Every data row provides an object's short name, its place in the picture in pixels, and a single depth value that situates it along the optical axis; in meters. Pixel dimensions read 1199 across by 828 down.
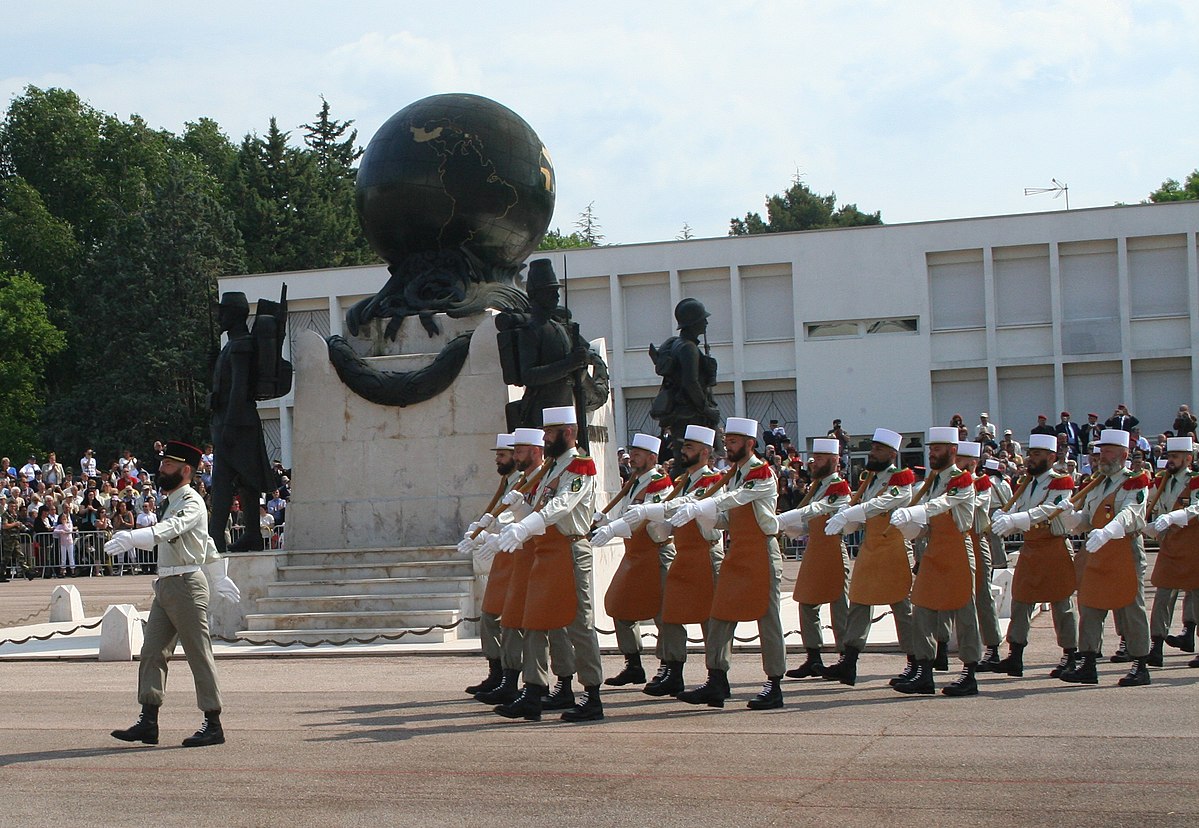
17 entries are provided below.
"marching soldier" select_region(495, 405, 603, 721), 9.77
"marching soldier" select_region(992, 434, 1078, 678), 11.63
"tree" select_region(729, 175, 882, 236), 70.56
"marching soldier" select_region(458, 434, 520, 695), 10.80
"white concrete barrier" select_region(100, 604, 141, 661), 14.65
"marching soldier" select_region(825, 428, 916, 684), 10.99
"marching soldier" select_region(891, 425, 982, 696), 10.73
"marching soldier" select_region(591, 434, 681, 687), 11.05
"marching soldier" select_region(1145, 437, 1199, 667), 12.24
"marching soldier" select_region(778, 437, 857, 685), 11.60
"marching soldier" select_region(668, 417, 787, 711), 10.17
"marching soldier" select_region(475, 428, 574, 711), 9.96
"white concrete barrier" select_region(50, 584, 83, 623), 19.02
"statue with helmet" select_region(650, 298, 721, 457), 16.19
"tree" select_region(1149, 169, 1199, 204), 58.69
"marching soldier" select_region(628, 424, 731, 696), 10.46
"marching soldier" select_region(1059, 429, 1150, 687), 11.19
